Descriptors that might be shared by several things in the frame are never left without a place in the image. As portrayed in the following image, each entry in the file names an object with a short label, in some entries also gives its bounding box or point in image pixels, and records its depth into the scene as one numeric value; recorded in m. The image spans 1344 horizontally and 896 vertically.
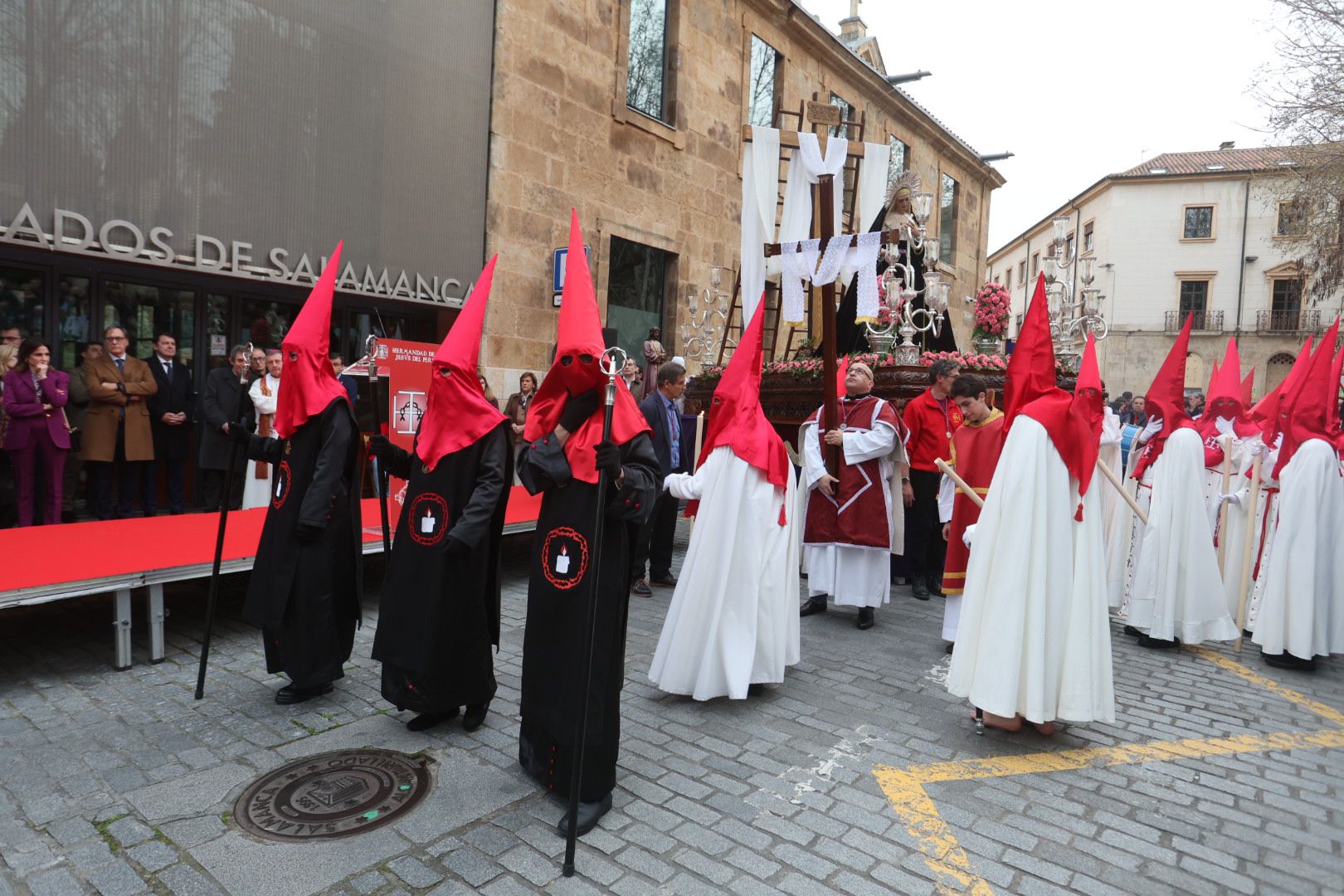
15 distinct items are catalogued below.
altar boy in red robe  5.46
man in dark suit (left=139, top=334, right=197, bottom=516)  8.44
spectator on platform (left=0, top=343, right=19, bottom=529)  7.50
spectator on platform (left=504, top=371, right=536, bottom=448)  10.45
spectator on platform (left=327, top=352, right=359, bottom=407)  9.38
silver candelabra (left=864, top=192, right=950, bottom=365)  8.28
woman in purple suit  7.34
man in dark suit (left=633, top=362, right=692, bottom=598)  7.56
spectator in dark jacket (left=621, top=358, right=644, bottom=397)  8.25
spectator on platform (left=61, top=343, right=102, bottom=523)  7.95
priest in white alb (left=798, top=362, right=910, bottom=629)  6.39
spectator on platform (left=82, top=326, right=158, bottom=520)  7.92
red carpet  4.86
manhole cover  3.15
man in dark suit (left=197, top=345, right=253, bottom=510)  8.39
